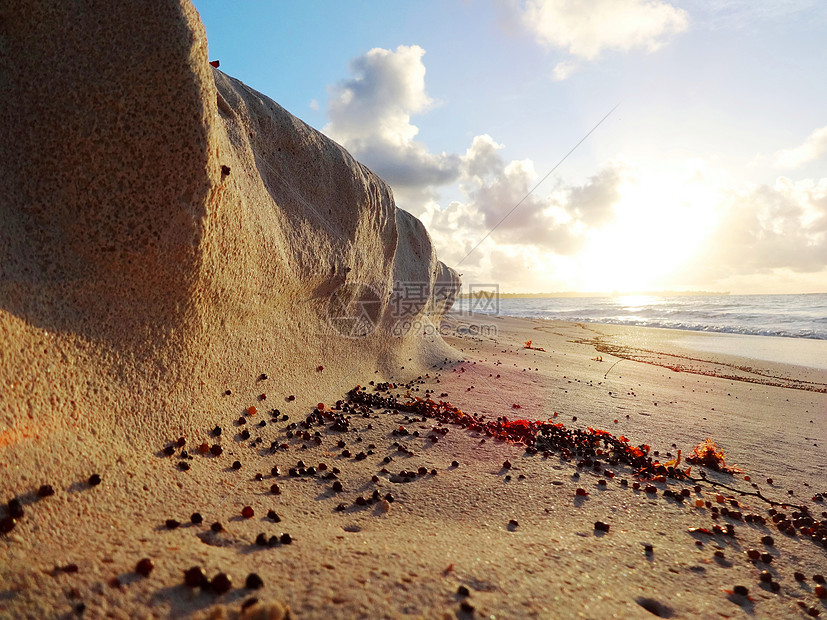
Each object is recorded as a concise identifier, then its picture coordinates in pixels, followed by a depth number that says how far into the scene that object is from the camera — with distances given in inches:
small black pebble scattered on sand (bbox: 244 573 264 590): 6.6
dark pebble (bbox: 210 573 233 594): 6.5
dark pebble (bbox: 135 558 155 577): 6.6
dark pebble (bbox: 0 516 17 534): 6.8
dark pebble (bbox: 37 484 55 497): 7.6
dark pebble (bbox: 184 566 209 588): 6.5
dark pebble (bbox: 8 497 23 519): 7.1
